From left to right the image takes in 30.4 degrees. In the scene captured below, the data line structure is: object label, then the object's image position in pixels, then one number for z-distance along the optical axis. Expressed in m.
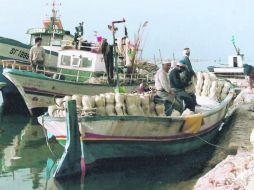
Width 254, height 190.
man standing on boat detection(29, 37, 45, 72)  20.05
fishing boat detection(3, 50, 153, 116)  19.56
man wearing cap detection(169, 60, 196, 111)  12.58
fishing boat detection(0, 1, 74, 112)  22.09
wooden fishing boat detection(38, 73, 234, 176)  10.04
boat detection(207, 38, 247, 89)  31.86
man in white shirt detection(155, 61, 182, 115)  11.80
